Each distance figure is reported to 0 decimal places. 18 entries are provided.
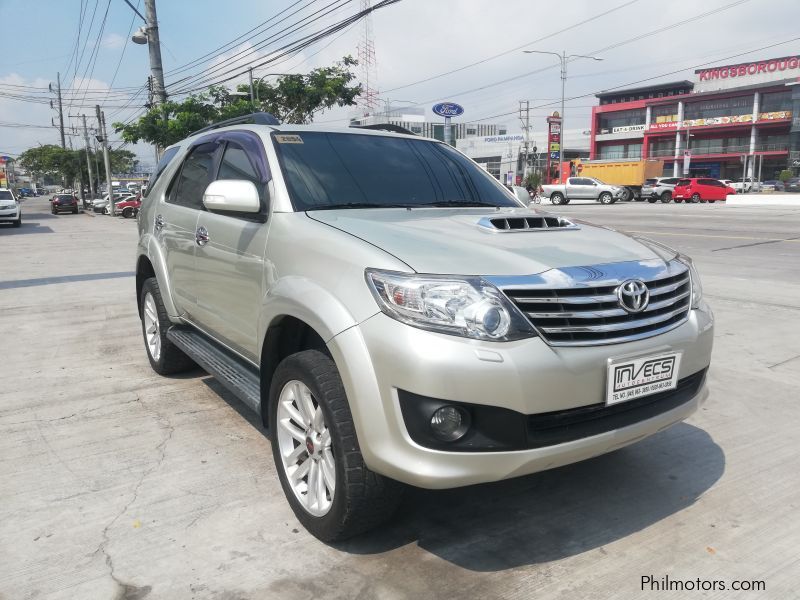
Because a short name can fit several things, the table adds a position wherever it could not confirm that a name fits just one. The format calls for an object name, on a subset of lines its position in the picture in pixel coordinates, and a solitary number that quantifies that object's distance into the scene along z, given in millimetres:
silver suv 2240
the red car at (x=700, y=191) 39406
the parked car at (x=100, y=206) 46531
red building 65000
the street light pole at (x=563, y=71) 46438
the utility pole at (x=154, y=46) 16703
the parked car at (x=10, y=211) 27969
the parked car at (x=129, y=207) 38594
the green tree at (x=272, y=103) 23000
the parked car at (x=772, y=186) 52706
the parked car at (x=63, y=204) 45062
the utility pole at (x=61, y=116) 66788
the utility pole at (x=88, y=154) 61053
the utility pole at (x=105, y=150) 40319
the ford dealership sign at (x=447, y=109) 59188
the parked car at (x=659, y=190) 41078
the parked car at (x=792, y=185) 44344
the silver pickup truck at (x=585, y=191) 39656
